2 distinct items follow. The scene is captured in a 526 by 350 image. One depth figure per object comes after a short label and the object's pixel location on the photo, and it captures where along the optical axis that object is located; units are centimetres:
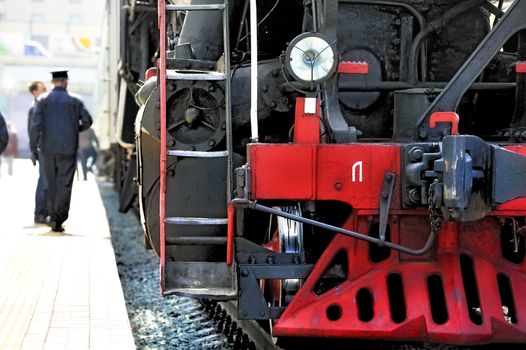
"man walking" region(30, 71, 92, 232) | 1030
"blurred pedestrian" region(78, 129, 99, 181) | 2390
